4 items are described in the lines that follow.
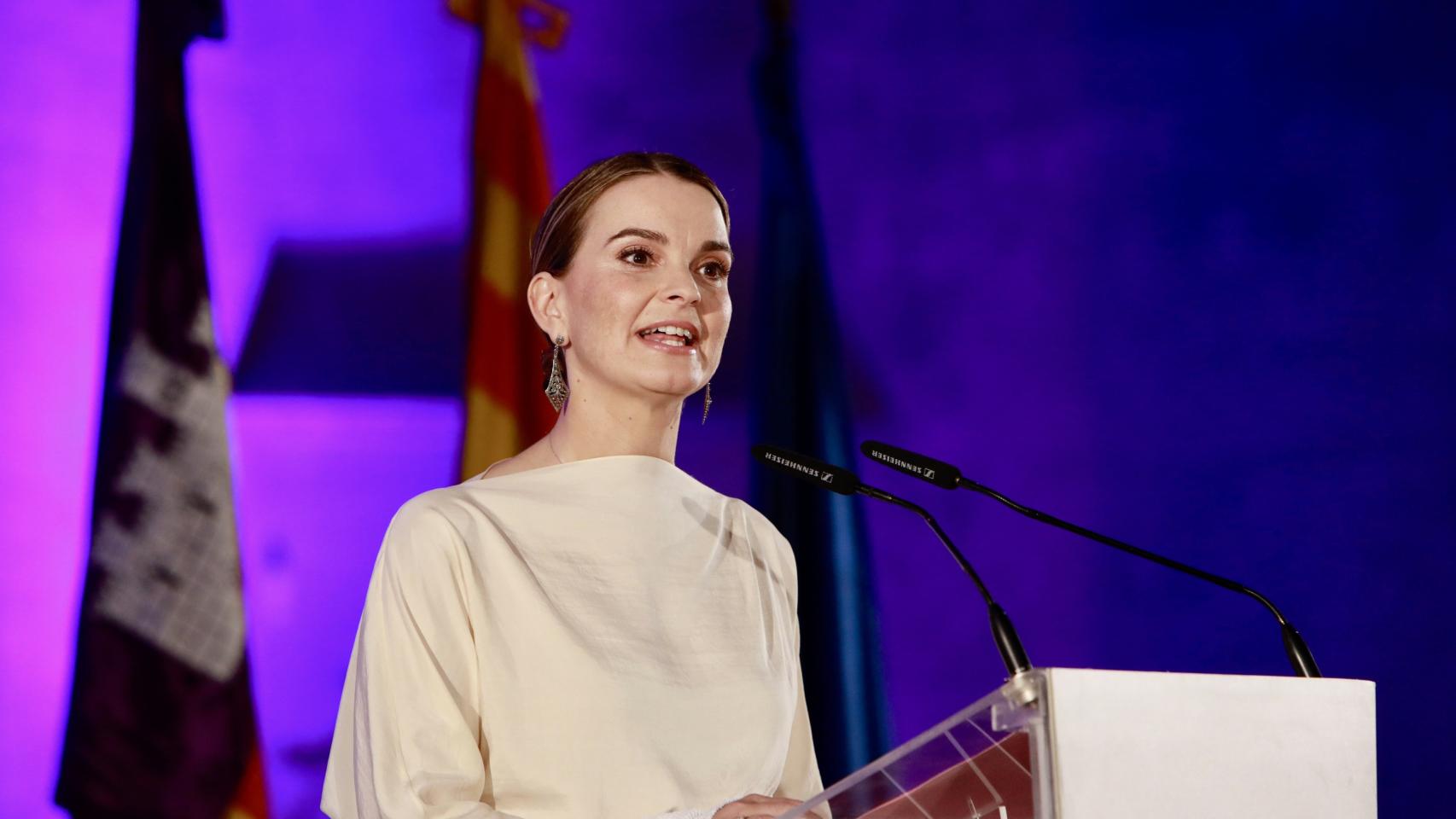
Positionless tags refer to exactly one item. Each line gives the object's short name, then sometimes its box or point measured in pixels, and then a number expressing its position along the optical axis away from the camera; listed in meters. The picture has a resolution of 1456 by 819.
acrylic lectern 4.31
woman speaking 4.58
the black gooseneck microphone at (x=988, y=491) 4.45
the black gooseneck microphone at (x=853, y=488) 4.37
